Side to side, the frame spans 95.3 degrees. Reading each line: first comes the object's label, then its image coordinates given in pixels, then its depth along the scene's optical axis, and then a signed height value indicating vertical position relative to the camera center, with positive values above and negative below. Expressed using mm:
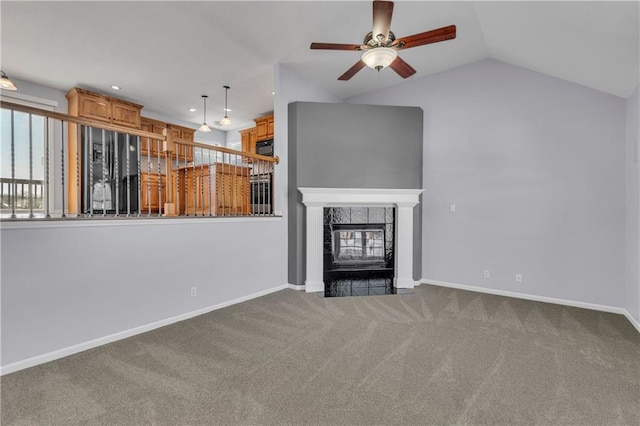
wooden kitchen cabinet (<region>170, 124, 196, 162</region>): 6914 +1858
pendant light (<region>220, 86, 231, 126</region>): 5281 +1688
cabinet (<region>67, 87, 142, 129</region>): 5066 +1876
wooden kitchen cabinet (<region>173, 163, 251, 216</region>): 4090 +375
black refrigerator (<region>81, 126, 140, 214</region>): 4936 +719
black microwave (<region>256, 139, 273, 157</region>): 6602 +1445
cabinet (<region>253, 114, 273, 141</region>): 6777 +1944
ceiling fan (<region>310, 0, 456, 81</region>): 2291 +1434
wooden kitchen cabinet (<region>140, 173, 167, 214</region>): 6481 +398
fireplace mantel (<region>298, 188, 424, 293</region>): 4227 -78
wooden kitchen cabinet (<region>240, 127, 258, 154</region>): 7172 +1784
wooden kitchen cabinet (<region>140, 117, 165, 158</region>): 6383 +1838
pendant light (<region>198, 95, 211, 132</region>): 5727 +2222
